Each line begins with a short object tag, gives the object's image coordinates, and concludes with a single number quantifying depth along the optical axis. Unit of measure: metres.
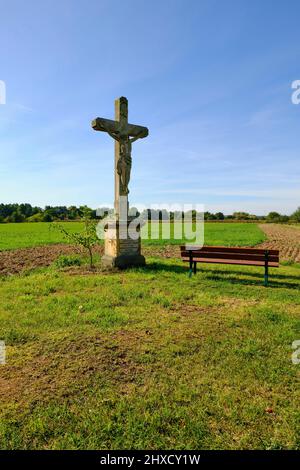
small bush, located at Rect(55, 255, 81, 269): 11.52
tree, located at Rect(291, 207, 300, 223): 90.38
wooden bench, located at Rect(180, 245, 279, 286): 8.13
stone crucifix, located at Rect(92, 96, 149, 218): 10.19
